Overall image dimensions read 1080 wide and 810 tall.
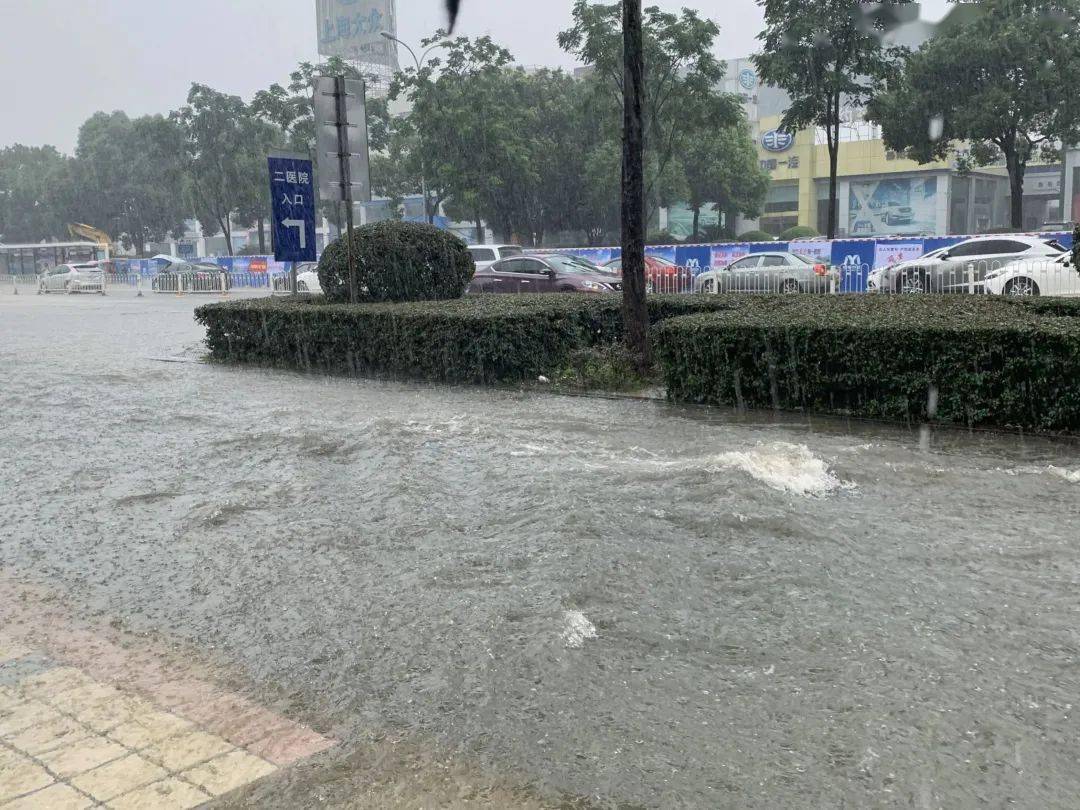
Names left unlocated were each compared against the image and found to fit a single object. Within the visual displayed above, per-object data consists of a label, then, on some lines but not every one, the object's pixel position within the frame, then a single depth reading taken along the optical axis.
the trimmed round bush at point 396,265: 16.36
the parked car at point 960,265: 20.97
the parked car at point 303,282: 36.12
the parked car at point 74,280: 46.84
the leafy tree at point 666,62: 32.66
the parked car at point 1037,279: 19.64
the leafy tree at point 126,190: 73.50
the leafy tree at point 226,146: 55.59
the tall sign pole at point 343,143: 15.35
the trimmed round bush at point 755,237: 53.59
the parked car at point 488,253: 32.27
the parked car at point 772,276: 24.19
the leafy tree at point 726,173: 54.75
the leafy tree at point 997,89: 34.03
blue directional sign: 16.31
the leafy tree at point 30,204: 86.31
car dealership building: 60.44
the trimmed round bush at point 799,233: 54.64
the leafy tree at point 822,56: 29.59
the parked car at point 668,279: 26.05
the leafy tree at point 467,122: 42.34
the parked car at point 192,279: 43.84
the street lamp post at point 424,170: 39.37
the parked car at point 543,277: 25.38
